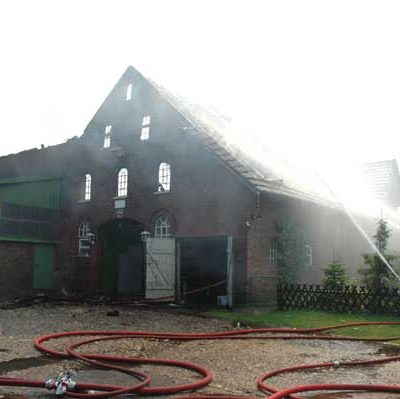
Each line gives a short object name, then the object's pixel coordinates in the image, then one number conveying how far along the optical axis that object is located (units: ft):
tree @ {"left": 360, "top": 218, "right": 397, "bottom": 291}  47.85
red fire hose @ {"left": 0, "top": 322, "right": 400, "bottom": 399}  18.67
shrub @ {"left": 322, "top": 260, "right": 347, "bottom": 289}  52.31
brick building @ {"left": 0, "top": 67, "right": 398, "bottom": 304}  57.26
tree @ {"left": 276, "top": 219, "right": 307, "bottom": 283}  59.77
